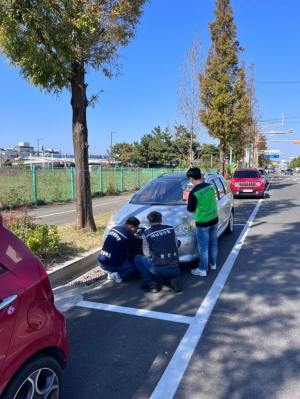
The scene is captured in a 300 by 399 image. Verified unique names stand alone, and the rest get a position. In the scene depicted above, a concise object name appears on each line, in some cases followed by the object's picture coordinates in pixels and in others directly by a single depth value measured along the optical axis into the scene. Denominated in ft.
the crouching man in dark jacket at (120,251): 15.12
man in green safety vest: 16.47
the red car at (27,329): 6.03
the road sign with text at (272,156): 259.39
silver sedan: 17.03
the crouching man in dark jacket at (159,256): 14.17
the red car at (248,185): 56.34
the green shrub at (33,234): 16.88
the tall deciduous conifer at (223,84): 68.54
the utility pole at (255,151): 135.46
